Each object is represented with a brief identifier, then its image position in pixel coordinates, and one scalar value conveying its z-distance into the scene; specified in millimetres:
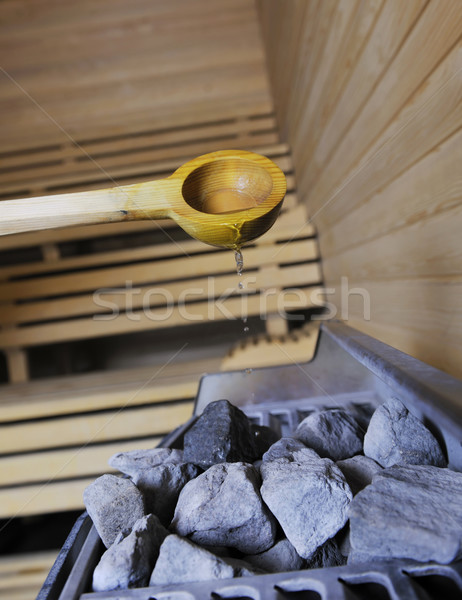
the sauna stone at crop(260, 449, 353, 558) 514
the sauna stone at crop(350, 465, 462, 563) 407
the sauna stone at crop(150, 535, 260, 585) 439
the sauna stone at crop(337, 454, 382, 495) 610
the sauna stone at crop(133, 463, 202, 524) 619
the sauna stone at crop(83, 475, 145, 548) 527
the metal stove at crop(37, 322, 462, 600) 391
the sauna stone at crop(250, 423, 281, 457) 779
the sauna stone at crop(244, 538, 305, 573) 519
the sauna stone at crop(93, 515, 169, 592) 438
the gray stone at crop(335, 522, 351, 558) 524
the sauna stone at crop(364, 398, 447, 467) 583
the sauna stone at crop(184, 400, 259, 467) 703
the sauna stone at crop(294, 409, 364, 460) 726
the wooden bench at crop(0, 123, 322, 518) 1822
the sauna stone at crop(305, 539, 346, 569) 516
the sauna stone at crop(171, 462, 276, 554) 536
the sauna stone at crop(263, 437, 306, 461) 660
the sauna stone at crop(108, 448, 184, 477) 700
